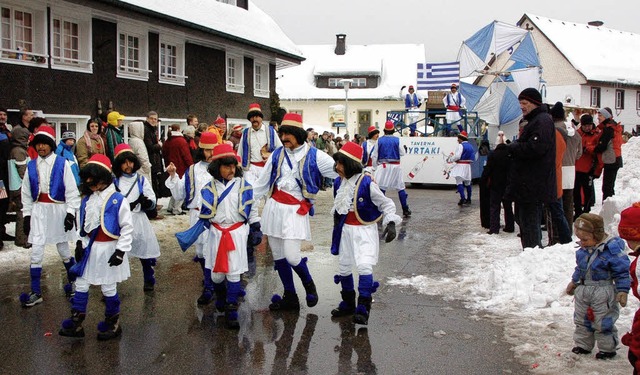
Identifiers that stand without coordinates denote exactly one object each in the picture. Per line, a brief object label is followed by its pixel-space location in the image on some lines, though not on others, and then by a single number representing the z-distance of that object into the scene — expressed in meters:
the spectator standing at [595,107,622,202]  12.18
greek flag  36.75
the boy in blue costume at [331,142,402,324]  6.22
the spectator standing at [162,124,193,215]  13.17
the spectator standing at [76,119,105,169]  11.15
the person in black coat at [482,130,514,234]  11.16
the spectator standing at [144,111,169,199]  12.80
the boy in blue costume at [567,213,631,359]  5.05
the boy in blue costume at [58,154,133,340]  5.78
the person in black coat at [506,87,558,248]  7.95
